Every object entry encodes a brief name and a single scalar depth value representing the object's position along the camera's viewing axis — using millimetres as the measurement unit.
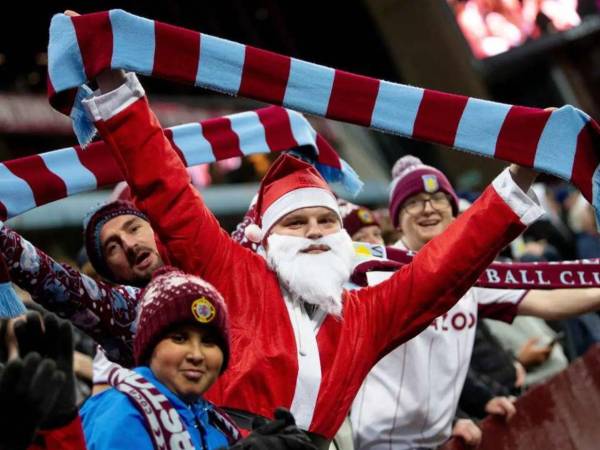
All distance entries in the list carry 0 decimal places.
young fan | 5625
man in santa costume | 6629
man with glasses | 8664
